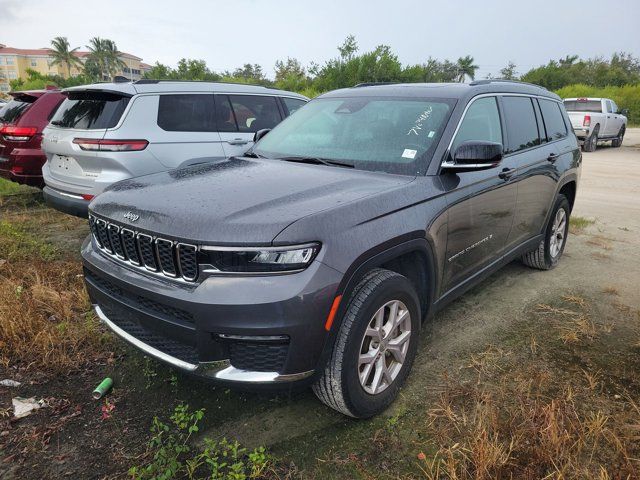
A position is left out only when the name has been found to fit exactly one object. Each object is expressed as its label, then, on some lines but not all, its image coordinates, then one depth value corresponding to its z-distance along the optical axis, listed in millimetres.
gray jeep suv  2055
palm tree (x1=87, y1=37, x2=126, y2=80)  98562
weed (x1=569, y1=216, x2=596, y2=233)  6626
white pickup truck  16484
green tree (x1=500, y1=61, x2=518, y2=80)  66938
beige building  104094
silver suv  4734
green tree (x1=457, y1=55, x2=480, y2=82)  75738
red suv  6711
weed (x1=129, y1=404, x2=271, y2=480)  2158
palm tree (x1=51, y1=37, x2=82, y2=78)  96625
